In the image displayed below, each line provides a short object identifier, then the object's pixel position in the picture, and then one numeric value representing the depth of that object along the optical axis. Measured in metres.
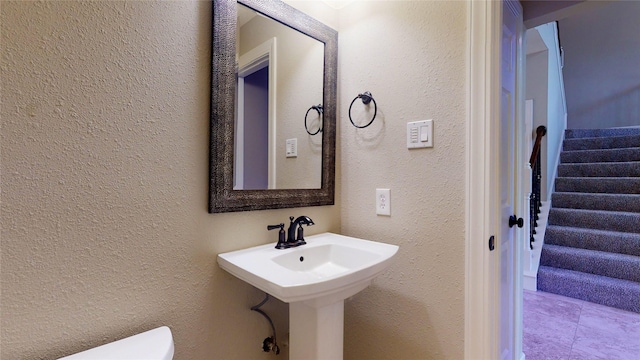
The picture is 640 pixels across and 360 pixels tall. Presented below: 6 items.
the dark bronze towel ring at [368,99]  1.43
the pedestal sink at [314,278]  0.88
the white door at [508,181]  1.28
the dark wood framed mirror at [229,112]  1.09
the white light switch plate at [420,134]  1.25
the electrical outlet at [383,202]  1.38
